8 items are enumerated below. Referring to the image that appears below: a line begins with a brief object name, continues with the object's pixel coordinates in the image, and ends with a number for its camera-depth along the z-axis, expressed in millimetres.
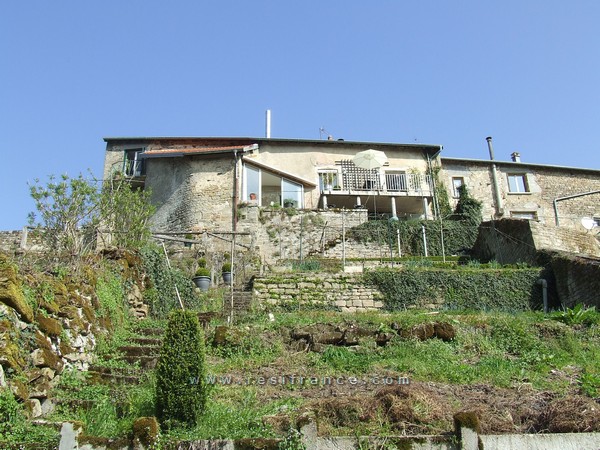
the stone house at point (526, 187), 29844
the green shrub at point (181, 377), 7125
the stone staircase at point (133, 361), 8734
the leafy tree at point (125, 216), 14055
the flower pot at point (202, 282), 15469
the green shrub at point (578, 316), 12516
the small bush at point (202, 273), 15703
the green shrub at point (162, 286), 12938
